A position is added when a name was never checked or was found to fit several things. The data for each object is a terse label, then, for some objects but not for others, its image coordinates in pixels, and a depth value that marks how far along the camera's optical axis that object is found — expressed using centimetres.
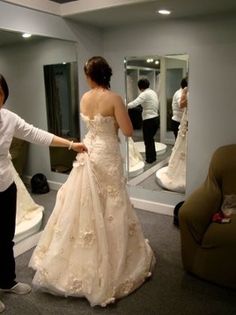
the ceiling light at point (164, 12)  267
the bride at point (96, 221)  202
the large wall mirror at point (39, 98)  275
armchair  210
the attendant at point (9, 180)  187
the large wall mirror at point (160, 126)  308
